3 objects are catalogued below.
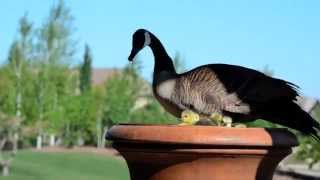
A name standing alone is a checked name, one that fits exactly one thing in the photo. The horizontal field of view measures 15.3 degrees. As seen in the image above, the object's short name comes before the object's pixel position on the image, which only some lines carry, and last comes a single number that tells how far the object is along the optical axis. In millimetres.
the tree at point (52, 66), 52184
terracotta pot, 3934
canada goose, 4148
